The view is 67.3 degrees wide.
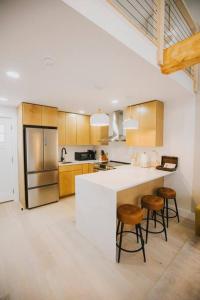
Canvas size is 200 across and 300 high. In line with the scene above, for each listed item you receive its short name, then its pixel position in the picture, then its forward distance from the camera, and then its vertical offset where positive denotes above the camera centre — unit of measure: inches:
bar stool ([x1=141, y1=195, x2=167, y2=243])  91.8 -36.1
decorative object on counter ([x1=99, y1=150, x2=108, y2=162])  186.2 -15.6
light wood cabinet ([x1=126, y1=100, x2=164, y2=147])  128.6 +18.8
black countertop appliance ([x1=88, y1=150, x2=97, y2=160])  204.0 -13.1
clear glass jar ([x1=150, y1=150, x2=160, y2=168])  141.4 -13.8
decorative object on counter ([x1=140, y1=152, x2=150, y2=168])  137.5 -14.4
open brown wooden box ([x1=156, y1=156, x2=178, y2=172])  123.9 -16.6
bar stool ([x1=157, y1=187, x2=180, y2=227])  110.3 -36.5
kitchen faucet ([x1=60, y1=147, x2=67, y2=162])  182.2 -9.0
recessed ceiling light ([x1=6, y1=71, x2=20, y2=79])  77.8 +37.8
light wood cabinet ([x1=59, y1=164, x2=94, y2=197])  159.3 -35.0
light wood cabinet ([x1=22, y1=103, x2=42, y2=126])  132.3 +28.0
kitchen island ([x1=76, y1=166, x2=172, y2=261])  78.0 -33.4
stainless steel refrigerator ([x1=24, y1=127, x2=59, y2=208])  134.2 -19.2
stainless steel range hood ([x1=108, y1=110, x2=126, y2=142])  169.1 +20.8
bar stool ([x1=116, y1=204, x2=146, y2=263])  76.6 -36.6
